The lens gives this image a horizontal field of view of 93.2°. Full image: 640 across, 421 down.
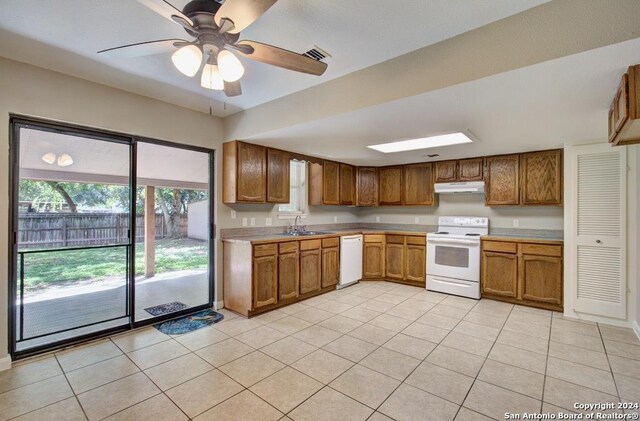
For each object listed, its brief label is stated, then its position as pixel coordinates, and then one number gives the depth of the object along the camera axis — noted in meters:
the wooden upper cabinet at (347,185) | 5.47
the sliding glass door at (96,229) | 2.65
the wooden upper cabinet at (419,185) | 5.17
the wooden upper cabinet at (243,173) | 3.79
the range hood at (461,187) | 4.59
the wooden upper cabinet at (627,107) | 1.76
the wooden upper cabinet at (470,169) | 4.65
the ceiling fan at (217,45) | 1.39
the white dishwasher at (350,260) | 4.88
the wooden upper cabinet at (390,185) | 5.52
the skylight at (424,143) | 3.47
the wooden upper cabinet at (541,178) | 4.00
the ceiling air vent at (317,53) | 2.20
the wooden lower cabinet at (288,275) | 3.90
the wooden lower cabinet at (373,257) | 5.31
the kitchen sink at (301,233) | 4.43
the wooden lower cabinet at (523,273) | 3.80
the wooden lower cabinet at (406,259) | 4.93
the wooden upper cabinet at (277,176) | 4.18
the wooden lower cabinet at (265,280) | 3.60
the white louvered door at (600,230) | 3.32
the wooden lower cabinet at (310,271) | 4.21
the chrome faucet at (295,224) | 4.91
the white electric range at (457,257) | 4.36
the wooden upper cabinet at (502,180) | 4.32
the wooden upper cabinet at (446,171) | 4.89
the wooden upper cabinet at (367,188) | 5.77
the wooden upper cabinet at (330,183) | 5.11
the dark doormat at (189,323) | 3.20
